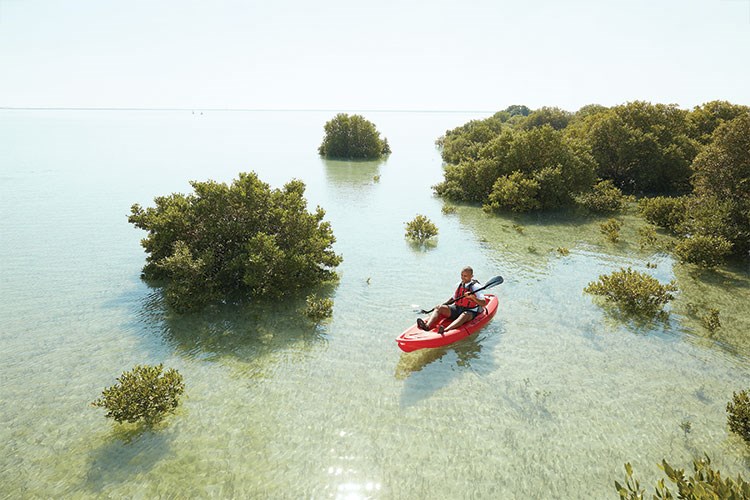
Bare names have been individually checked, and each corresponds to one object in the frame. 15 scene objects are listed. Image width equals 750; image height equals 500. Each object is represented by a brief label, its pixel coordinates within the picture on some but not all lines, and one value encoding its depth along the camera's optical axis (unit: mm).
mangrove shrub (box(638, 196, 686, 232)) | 25922
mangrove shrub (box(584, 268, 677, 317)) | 15883
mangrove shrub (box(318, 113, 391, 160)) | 69375
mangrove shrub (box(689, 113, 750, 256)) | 21047
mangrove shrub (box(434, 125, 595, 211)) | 31547
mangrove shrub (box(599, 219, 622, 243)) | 24594
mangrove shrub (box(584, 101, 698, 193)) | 35594
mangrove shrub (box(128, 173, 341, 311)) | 16531
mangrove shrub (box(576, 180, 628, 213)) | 31234
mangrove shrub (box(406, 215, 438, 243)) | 25942
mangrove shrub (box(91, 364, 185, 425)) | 9648
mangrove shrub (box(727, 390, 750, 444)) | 9375
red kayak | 12539
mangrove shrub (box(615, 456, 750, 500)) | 5387
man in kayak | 13742
